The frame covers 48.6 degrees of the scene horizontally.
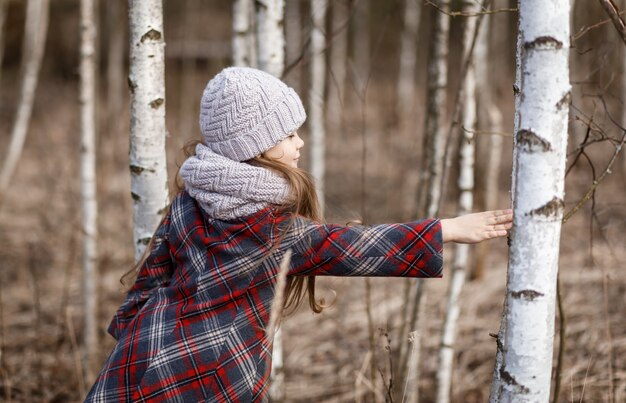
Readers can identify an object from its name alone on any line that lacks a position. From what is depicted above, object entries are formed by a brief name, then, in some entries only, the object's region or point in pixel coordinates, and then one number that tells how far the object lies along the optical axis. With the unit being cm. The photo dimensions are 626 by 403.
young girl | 194
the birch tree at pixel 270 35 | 297
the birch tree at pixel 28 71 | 650
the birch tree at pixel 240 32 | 403
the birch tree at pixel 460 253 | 332
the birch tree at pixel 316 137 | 548
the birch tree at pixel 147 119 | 242
